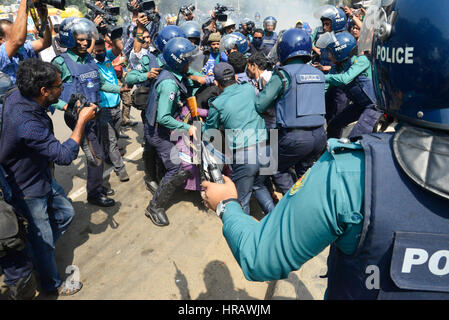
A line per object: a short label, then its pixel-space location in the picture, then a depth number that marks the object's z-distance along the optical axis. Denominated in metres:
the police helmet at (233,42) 5.74
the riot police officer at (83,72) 3.82
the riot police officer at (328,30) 5.00
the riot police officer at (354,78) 4.09
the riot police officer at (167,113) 3.57
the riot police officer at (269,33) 8.87
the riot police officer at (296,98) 3.23
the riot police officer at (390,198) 0.85
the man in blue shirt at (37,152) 2.30
